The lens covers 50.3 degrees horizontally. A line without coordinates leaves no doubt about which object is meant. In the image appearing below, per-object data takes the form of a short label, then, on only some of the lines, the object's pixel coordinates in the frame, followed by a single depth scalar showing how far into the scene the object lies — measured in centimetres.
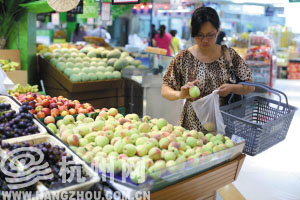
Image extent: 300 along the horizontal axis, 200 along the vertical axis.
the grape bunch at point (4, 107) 224
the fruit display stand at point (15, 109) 200
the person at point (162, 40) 1002
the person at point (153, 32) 1057
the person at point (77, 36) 1162
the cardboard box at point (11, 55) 525
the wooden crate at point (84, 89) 516
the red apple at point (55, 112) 288
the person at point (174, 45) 1040
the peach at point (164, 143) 191
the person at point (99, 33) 1119
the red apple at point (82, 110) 291
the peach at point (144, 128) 217
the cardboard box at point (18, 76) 489
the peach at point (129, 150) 181
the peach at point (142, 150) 182
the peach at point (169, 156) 177
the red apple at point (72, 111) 293
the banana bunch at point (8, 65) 485
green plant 529
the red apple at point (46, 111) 287
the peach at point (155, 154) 178
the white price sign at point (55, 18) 1020
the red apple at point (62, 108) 298
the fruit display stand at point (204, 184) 169
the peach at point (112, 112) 257
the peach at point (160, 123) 225
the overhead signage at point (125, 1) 443
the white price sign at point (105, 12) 662
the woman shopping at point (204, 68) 241
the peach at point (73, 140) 198
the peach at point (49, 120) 249
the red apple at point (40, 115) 277
